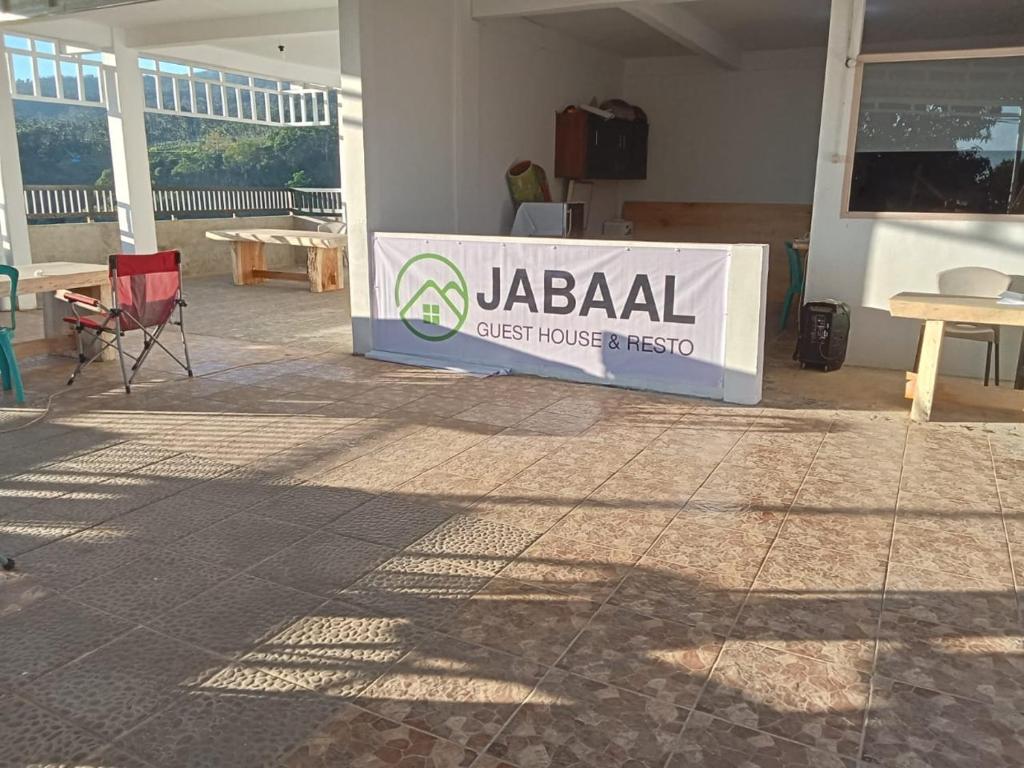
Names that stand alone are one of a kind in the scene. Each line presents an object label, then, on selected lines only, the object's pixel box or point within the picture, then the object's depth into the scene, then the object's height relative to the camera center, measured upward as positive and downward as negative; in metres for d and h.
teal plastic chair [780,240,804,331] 7.73 -0.70
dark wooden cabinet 9.95 +0.65
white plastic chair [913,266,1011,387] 5.46 -0.61
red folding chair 5.35 -0.71
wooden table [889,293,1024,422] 4.79 -0.69
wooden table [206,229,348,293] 10.52 -0.79
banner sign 5.36 -0.78
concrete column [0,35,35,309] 8.55 +0.02
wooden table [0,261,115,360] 5.78 -0.70
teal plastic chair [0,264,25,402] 5.09 -1.02
